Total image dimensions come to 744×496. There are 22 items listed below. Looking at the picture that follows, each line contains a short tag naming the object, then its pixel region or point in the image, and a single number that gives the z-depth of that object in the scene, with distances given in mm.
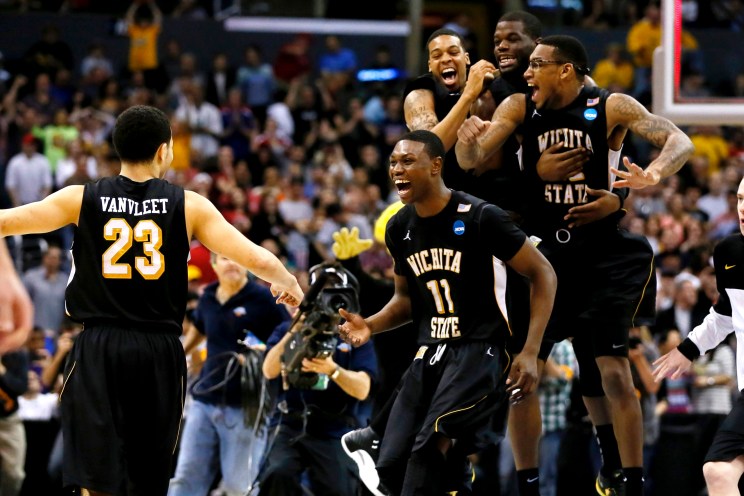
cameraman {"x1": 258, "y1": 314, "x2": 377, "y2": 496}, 10305
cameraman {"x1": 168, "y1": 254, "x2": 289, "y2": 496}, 11117
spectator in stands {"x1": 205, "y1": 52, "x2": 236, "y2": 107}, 22672
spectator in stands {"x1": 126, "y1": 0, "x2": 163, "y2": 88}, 22984
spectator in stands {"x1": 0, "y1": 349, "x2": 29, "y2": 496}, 13227
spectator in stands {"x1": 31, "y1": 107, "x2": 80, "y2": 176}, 19859
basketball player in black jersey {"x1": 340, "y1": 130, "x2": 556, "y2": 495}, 7699
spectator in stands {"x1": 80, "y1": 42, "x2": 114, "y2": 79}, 22484
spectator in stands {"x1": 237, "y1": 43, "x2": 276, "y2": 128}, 22984
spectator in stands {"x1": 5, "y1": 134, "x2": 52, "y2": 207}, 19203
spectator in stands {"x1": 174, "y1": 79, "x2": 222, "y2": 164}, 21312
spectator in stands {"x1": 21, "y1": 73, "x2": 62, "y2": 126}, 20766
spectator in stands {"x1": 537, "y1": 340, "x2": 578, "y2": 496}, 13961
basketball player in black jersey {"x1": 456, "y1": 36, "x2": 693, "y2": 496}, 8547
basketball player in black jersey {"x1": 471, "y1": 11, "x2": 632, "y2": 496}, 8672
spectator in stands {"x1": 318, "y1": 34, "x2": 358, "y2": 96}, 23781
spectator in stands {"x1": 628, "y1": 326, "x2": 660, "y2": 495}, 13203
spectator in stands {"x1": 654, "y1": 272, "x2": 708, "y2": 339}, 16328
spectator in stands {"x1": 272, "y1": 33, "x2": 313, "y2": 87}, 24062
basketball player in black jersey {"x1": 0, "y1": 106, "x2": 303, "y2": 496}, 7160
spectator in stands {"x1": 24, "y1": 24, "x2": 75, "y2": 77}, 22094
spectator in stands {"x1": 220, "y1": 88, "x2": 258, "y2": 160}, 21688
